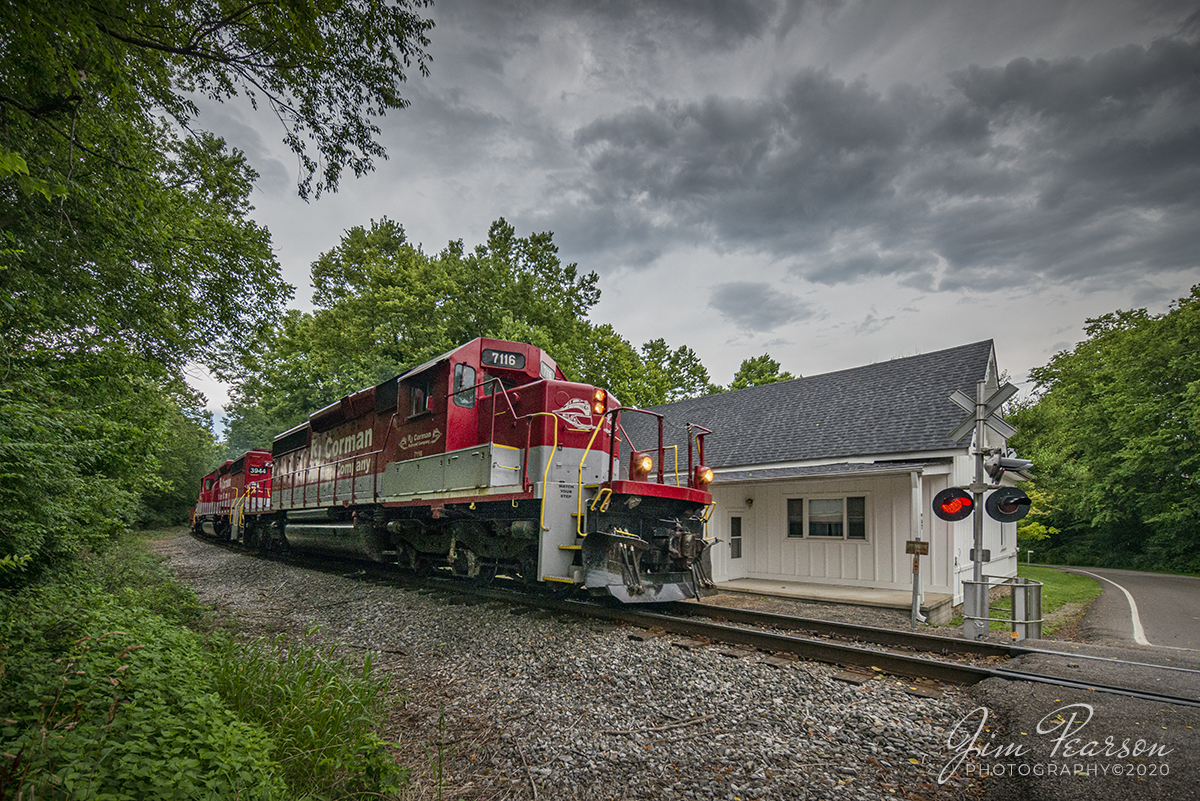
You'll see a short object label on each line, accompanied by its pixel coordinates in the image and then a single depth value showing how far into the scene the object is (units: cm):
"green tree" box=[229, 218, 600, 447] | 2275
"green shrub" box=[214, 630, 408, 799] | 298
